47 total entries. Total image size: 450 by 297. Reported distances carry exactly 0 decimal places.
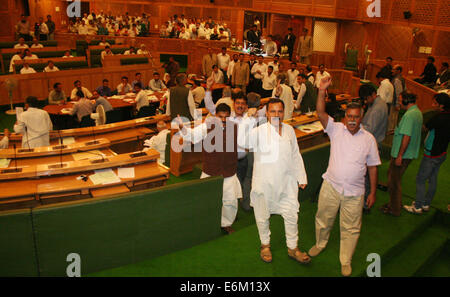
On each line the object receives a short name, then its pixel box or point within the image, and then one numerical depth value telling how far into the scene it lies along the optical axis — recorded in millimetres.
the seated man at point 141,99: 10469
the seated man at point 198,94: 11016
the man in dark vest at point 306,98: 10055
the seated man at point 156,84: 12836
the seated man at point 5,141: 7367
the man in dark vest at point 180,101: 8438
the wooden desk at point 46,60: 13715
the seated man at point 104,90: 11492
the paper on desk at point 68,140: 7727
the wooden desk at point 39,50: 15845
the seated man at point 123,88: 12094
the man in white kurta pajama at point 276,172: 4254
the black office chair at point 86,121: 9125
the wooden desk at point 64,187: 5574
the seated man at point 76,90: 10836
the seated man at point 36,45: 17353
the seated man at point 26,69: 13148
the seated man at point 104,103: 9734
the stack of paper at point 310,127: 8548
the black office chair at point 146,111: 9727
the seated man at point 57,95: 11085
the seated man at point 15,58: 14547
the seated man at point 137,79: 12180
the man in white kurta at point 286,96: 9055
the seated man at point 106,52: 16167
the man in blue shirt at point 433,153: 5520
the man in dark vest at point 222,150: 4844
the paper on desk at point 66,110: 10062
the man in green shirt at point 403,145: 5340
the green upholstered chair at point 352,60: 16938
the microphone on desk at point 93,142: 7266
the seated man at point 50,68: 13586
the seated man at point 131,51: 16688
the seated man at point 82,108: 9453
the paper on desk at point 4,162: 6414
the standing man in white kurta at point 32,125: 7391
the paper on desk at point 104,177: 5951
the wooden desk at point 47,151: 6716
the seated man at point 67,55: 15544
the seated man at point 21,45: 16562
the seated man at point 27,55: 14614
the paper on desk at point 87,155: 6766
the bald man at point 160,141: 7965
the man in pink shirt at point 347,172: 4215
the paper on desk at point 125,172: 6209
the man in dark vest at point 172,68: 13750
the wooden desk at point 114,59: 15812
